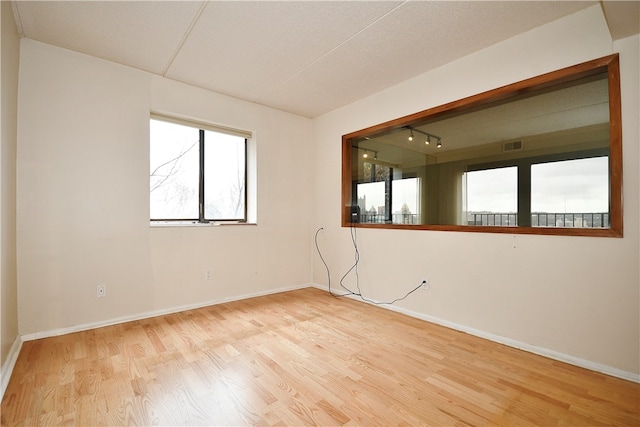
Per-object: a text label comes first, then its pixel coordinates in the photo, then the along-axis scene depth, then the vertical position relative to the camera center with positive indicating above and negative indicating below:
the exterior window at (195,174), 3.35 +0.48
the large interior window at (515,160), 2.13 +0.47
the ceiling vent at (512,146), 2.55 +0.59
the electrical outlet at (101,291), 2.80 -0.75
